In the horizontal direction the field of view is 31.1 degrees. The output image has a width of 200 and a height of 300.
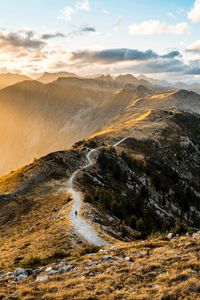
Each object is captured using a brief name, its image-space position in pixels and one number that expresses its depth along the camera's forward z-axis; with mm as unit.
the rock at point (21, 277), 24642
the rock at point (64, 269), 25072
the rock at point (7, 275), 25916
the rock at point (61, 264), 26641
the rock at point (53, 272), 24922
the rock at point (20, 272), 25594
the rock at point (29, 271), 25566
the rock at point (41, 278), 23498
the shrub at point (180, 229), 37644
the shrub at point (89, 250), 30709
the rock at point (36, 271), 25617
